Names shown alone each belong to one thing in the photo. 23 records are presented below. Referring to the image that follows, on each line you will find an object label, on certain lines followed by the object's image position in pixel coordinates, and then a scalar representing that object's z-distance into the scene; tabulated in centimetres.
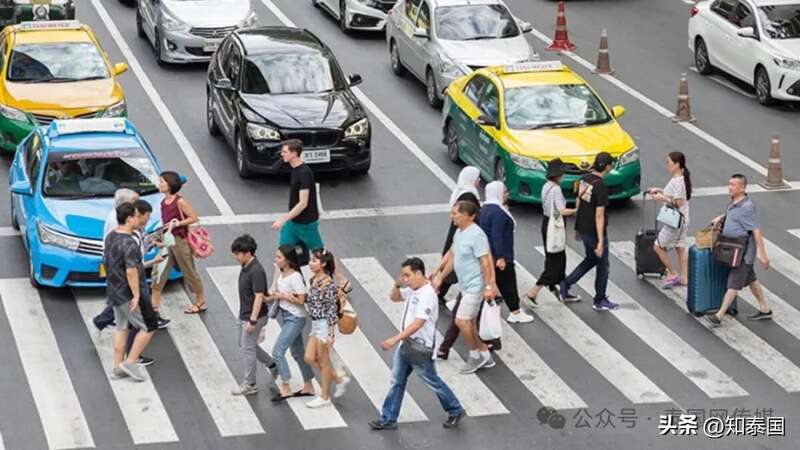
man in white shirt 1547
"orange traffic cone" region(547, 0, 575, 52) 3198
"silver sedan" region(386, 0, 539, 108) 2759
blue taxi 1912
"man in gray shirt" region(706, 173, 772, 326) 1858
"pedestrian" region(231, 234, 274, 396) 1620
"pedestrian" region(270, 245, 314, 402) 1614
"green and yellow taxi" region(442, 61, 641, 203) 2256
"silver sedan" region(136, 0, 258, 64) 3000
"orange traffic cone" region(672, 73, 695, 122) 2717
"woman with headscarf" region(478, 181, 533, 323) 1775
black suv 2369
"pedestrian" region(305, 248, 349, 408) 1594
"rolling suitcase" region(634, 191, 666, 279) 2019
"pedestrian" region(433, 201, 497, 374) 1669
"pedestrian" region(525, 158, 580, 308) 1888
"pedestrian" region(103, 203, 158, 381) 1669
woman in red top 1862
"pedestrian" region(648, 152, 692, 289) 1978
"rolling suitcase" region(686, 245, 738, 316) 1895
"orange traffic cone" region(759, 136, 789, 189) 2380
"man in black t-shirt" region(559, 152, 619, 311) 1898
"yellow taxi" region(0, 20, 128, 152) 2448
